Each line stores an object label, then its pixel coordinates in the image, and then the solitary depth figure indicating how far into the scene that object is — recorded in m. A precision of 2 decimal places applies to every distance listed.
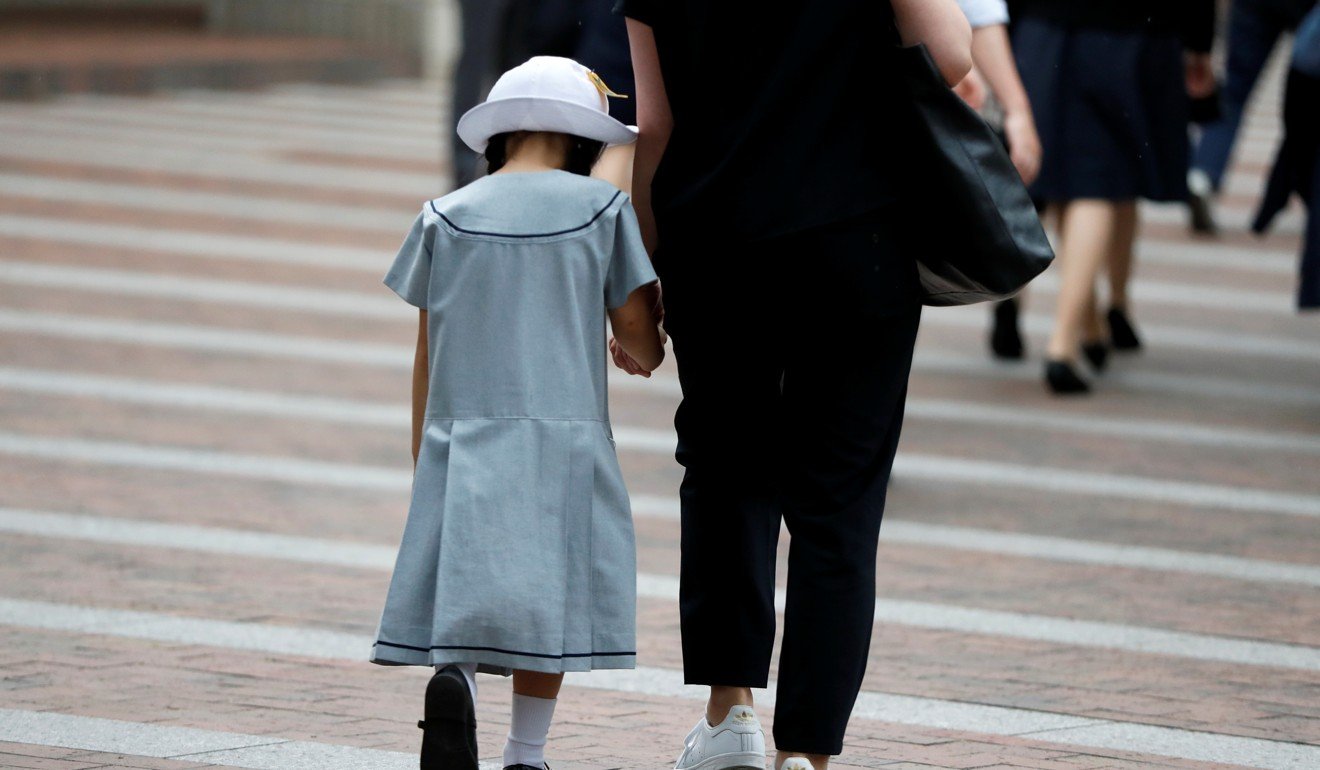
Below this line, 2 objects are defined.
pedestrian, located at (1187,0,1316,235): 25.47
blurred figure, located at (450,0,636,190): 11.41
